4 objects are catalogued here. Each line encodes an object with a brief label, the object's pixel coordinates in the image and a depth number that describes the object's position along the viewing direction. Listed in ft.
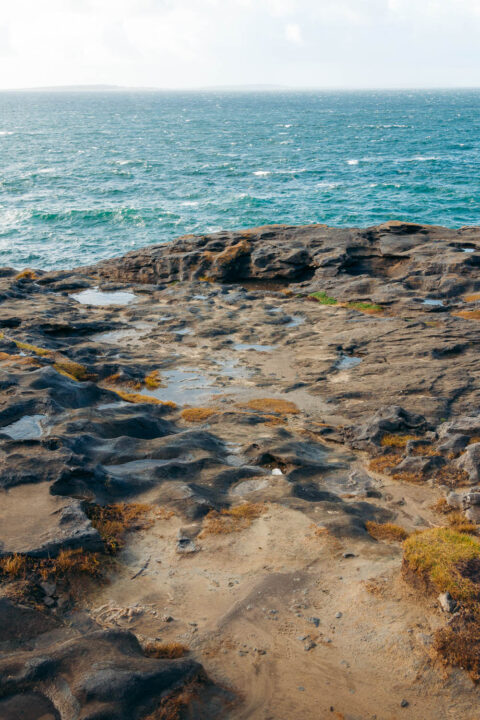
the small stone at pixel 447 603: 32.27
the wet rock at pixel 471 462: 51.01
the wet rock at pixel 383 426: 59.88
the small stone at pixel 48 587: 32.68
